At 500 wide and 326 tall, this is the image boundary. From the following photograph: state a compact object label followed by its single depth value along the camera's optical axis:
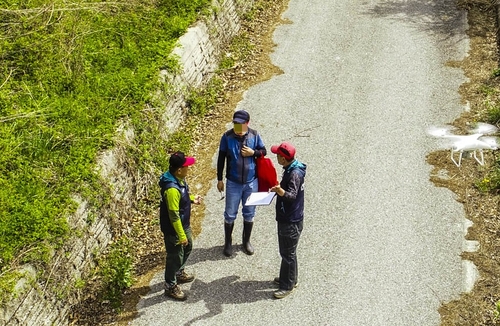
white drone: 9.69
